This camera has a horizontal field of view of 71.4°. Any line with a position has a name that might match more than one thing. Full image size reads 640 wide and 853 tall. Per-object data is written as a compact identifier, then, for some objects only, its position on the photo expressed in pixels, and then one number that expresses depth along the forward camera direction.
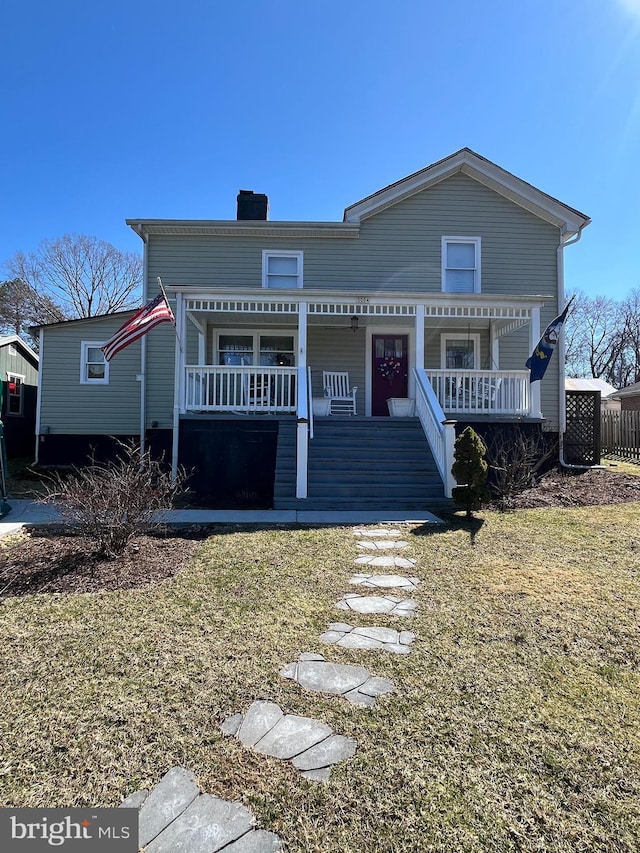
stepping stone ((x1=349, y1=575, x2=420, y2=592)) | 4.02
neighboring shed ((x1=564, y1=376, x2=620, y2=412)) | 26.03
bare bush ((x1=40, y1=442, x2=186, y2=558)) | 4.47
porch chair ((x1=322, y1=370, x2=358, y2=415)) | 11.30
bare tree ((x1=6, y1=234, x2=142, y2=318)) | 30.70
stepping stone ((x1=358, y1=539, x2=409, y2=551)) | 5.22
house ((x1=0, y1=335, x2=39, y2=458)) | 14.45
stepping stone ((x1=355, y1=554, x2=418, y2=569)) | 4.60
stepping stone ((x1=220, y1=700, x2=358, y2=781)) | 1.86
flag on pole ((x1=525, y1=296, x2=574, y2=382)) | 8.76
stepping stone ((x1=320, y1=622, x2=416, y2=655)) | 2.91
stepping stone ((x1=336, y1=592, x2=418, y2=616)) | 3.49
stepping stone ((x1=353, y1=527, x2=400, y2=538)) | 5.80
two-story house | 11.42
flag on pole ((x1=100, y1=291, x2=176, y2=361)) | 7.23
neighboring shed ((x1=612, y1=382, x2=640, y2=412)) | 23.86
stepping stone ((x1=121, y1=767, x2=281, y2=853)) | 1.50
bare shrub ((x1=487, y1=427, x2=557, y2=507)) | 7.75
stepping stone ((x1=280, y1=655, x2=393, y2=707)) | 2.37
